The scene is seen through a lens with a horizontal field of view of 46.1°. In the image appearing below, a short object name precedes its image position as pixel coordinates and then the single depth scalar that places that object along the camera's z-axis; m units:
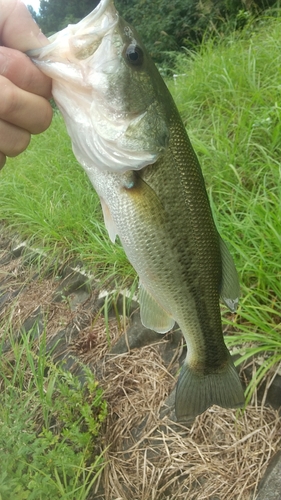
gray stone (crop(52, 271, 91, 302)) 0.52
